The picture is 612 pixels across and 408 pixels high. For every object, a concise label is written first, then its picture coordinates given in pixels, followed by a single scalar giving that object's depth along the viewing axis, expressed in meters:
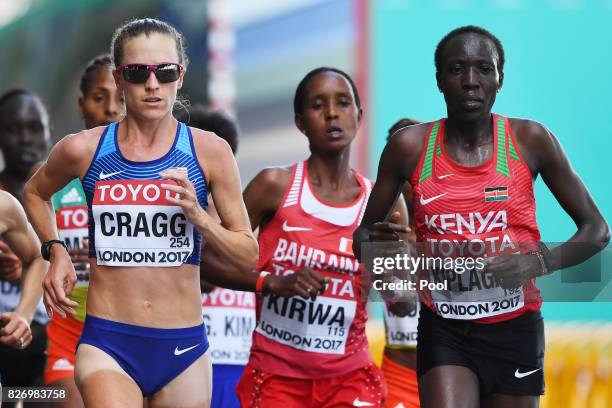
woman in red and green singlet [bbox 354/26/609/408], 11.94
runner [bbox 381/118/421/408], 16.03
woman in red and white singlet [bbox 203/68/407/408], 14.19
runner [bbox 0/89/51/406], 17.22
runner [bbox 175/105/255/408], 16.50
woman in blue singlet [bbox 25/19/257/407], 11.33
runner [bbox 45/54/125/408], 15.16
